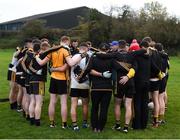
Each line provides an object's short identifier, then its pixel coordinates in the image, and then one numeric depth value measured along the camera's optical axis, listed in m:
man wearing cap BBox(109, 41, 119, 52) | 9.54
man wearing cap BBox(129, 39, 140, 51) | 9.67
